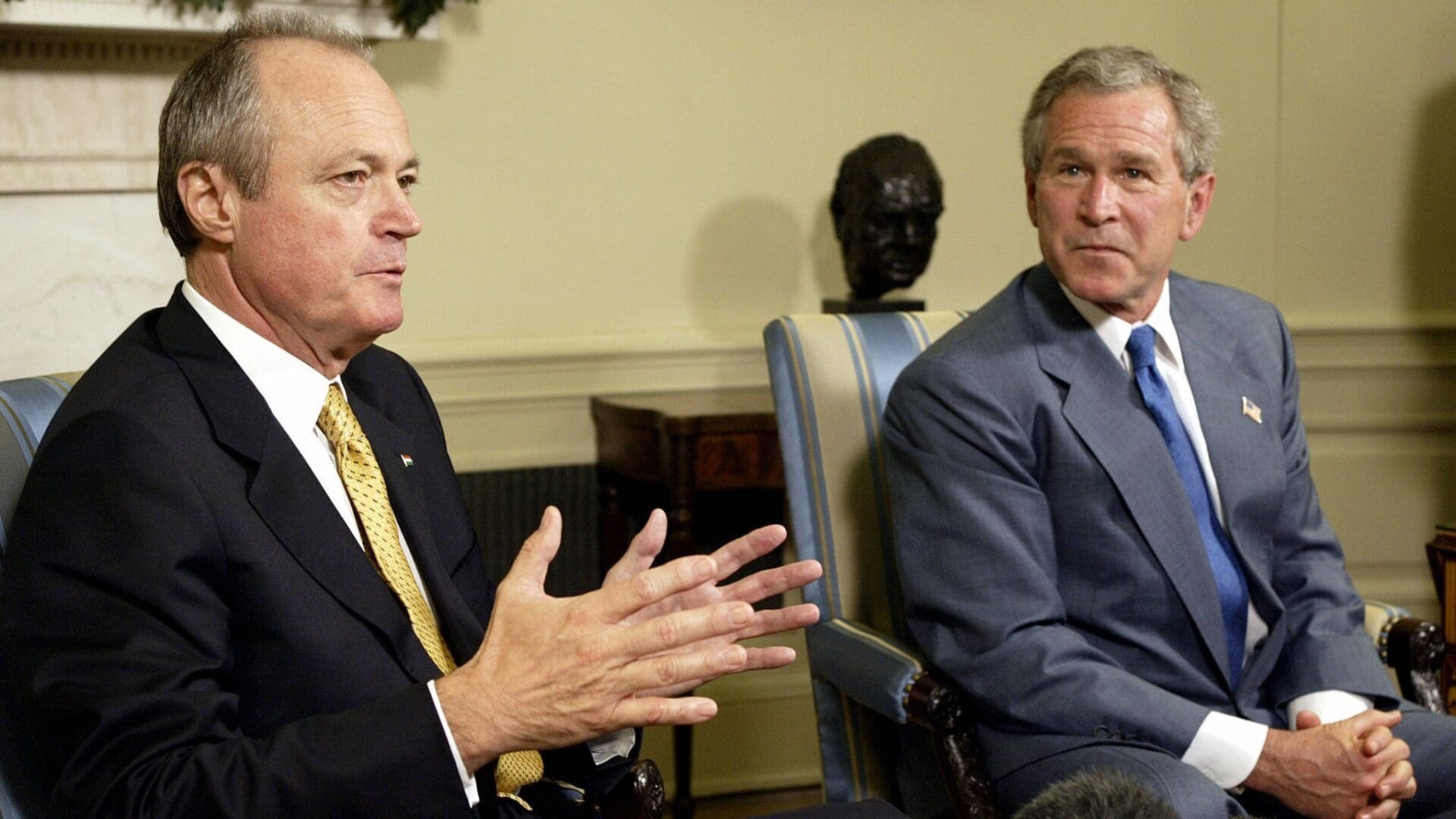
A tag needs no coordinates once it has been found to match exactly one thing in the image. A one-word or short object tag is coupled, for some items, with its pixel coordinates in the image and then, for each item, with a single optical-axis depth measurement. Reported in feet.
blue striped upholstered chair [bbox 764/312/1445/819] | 7.20
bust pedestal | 10.70
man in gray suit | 6.10
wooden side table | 10.27
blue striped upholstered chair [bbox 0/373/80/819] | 4.54
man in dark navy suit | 4.14
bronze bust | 10.60
